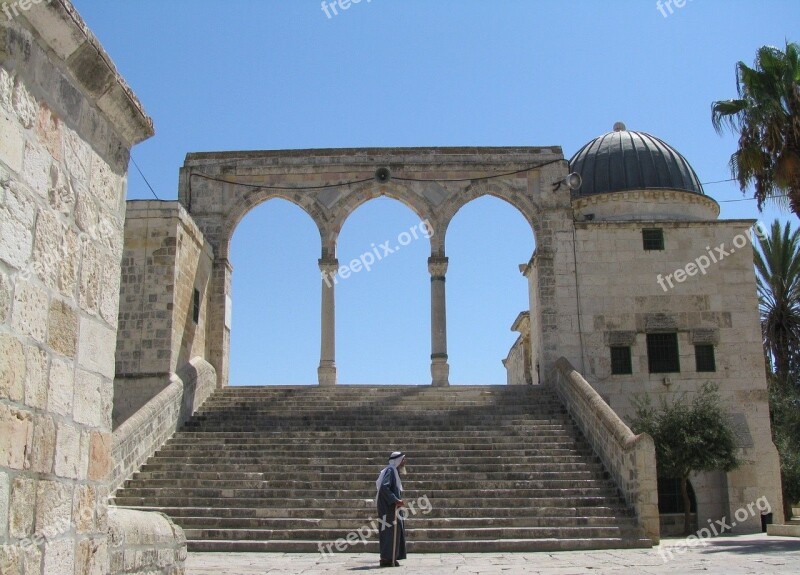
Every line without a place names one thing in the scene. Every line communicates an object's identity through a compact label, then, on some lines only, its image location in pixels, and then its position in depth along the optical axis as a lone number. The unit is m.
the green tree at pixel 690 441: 16.58
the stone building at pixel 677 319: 20.22
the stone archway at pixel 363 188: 21.94
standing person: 9.88
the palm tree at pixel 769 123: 15.62
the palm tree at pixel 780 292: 27.27
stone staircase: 12.78
